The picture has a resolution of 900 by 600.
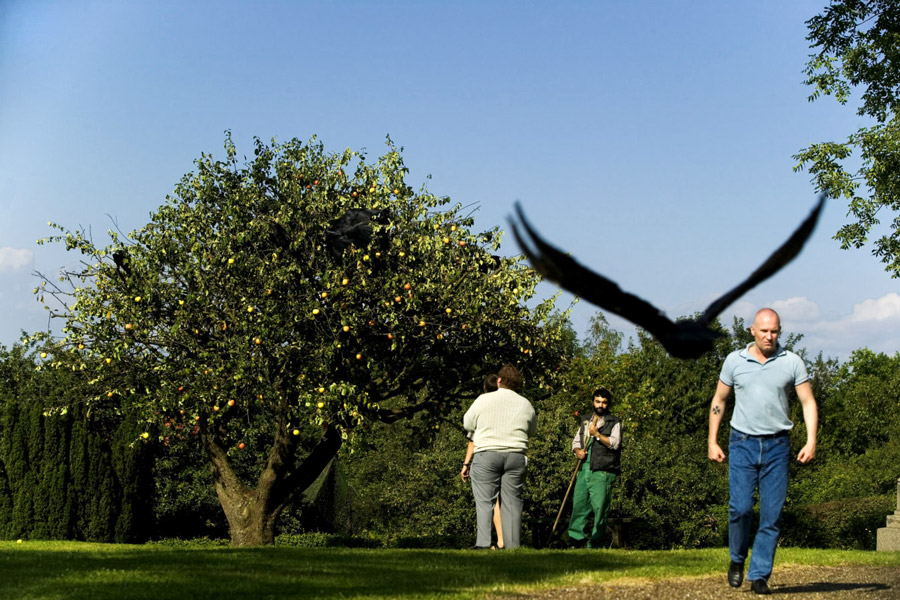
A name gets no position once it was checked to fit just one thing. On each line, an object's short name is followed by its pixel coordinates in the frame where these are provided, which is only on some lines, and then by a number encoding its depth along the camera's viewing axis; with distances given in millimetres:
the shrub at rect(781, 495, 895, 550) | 21203
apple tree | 15562
